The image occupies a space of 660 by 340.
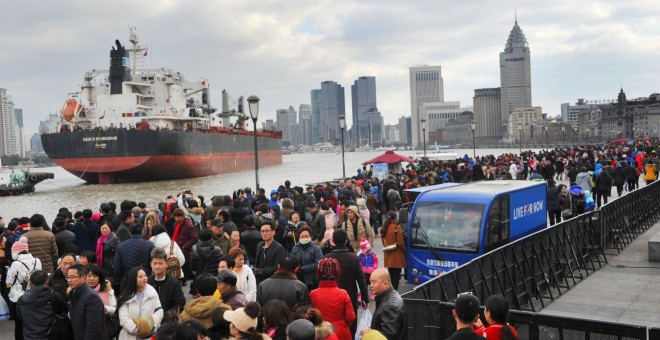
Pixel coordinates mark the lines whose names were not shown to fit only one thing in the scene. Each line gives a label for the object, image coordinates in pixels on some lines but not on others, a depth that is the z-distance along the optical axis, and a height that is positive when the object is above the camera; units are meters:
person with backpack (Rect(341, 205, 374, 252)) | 10.51 -1.55
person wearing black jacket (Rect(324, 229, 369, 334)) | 7.26 -1.52
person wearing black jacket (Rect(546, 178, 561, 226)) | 16.44 -1.94
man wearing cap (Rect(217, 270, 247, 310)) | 5.92 -1.43
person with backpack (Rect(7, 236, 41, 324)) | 8.14 -1.61
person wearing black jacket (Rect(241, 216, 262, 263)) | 9.31 -1.47
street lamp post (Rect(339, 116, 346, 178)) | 27.39 +0.82
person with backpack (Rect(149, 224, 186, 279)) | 8.53 -1.35
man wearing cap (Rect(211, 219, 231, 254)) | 9.24 -1.42
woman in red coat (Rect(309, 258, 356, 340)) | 5.93 -1.58
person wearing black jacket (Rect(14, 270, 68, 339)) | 6.34 -1.63
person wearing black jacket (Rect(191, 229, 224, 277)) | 8.17 -1.48
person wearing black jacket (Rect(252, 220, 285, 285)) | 7.98 -1.49
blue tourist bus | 10.35 -1.60
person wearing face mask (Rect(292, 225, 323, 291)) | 7.92 -1.51
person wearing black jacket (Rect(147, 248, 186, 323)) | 6.32 -1.46
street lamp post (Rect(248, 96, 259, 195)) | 16.94 +1.07
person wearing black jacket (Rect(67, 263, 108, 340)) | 5.87 -1.55
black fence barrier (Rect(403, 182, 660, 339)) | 6.31 -2.10
